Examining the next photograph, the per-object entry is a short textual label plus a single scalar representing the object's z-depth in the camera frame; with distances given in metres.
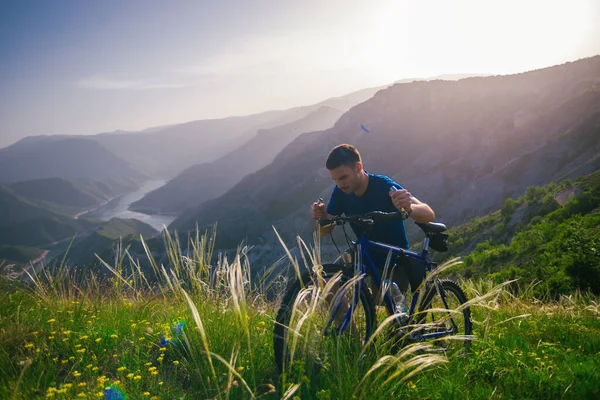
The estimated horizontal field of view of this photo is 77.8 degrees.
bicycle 3.12
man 3.96
